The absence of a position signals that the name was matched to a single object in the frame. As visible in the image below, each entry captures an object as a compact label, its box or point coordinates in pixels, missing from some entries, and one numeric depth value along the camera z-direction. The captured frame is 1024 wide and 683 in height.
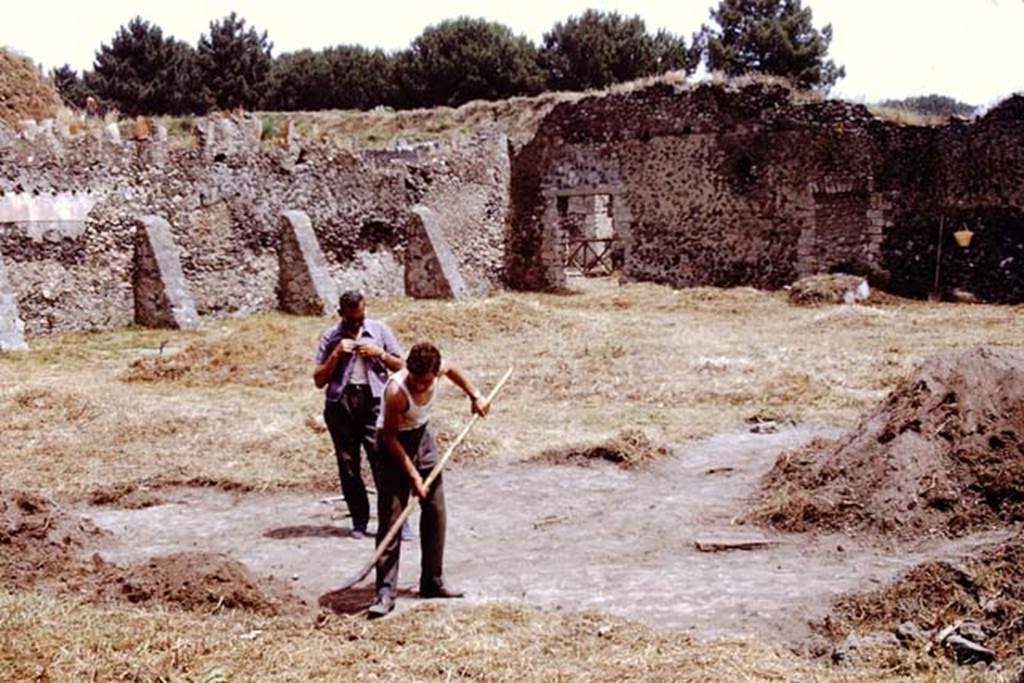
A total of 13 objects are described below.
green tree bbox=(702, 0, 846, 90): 49.41
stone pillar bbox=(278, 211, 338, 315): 20.14
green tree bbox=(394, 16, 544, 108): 49.84
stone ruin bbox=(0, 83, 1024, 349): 17.80
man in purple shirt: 7.54
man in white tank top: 5.94
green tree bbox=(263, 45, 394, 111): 53.56
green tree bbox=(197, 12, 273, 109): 53.34
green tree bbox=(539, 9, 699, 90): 50.78
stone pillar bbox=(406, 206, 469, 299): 22.44
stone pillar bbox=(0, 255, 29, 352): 15.56
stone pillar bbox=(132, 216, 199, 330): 18.03
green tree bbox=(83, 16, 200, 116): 52.53
